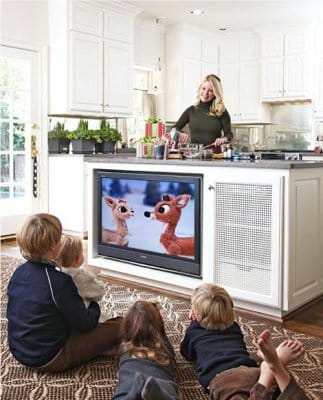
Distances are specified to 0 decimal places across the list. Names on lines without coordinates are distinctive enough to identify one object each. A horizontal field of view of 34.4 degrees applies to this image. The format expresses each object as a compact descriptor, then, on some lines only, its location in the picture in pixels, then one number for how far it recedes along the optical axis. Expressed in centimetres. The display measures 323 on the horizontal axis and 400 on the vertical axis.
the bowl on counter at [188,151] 370
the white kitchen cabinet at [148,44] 684
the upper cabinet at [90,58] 570
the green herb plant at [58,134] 595
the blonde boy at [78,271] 237
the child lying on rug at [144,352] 189
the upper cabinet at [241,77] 743
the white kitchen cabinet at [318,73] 671
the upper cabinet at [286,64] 695
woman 401
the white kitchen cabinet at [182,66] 709
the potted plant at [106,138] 610
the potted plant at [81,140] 585
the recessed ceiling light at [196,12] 645
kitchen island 296
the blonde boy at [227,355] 168
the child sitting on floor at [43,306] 212
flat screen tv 340
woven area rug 209
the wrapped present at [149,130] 420
